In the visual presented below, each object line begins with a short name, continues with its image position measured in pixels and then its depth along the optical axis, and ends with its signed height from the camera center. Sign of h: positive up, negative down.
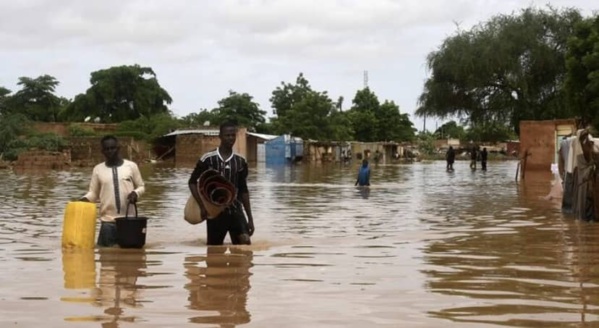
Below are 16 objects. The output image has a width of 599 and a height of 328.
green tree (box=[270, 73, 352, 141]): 69.88 +2.74
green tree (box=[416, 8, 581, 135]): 41.88 +4.20
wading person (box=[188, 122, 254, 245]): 8.55 -0.31
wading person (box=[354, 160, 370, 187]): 23.63 -0.68
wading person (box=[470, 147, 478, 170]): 42.19 -0.39
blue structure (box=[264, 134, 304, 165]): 61.78 +0.29
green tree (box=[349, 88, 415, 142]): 87.31 +3.37
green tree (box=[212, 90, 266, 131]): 85.31 +4.44
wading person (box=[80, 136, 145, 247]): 8.45 -0.31
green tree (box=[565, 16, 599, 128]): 27.67 +2.87
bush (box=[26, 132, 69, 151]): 50.66 +0.73
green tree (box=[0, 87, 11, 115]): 80.12 +5.52
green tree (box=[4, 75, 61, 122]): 82.12 +5.39
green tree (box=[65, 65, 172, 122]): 84.88 +5.73
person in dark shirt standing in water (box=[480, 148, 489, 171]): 42.59 -0.30
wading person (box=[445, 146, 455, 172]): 41.44 -0.28
